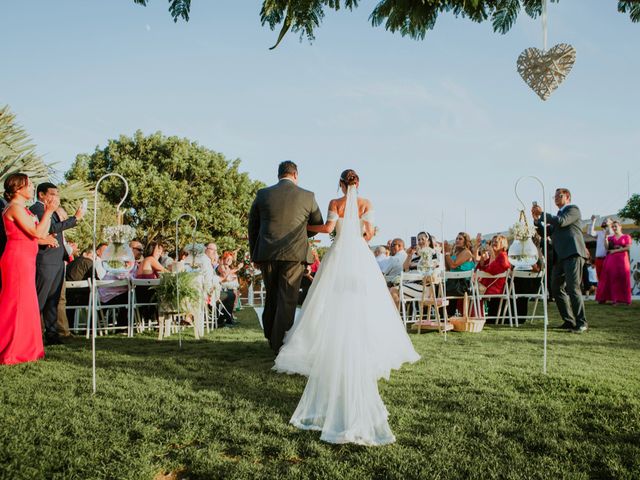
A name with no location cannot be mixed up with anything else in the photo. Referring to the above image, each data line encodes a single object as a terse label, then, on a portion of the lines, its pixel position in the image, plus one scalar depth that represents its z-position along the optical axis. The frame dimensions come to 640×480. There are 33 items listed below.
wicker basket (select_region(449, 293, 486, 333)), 8.27
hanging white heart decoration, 3.13
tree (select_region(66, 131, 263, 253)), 24.66
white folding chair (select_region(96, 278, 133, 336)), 8.23
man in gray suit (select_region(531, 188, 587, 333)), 7.76
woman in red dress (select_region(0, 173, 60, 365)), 5.49
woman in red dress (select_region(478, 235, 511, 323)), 9.46
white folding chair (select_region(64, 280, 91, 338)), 8.23
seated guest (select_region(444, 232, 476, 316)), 9.46
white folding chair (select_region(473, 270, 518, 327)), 9.05
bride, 3.24
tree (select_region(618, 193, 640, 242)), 15.38
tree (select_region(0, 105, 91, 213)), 11.64
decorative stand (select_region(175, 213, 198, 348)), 7.32
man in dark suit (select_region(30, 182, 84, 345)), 6.50
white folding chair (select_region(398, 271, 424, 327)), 8.58
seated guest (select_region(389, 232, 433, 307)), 8.94
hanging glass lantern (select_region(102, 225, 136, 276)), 4.84
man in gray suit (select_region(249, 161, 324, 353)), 5.80
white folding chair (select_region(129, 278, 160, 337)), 8.27
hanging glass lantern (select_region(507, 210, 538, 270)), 4.92
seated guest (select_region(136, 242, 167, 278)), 9.11
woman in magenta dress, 12.04
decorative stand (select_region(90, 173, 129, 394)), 4.17
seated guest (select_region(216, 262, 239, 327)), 10.92
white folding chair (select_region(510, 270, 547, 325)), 9.08
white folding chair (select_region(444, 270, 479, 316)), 8.85
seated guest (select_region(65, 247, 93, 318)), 8.95
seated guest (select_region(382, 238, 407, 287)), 10.23
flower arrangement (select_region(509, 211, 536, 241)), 4.96
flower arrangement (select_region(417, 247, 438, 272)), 7.82
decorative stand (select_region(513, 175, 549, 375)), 4.74
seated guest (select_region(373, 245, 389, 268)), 12.17
